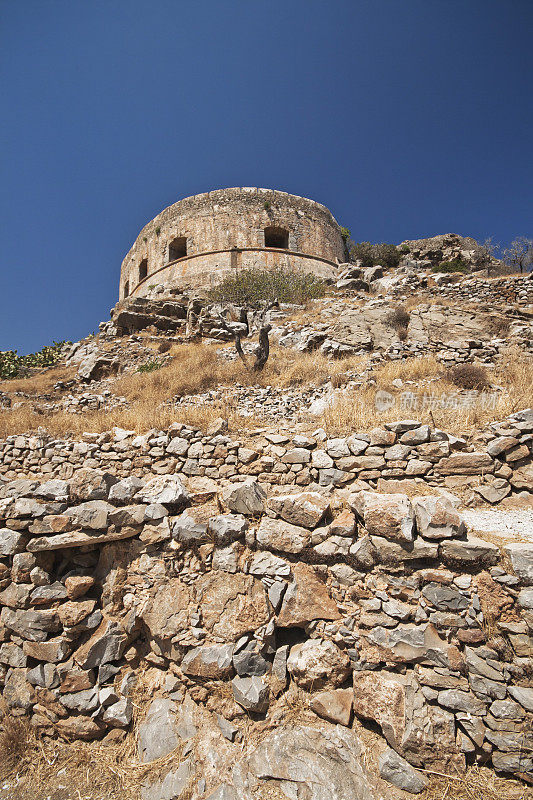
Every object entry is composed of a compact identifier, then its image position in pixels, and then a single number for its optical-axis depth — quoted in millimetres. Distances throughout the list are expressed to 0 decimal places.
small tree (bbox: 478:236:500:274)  16016
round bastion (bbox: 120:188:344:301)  17531
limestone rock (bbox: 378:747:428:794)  2322
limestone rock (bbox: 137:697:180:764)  2779
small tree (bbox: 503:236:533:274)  15516
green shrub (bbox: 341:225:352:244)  21828
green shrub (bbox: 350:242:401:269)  19984
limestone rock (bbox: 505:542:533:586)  2490
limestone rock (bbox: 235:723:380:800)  2381
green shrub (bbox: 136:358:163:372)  10344
